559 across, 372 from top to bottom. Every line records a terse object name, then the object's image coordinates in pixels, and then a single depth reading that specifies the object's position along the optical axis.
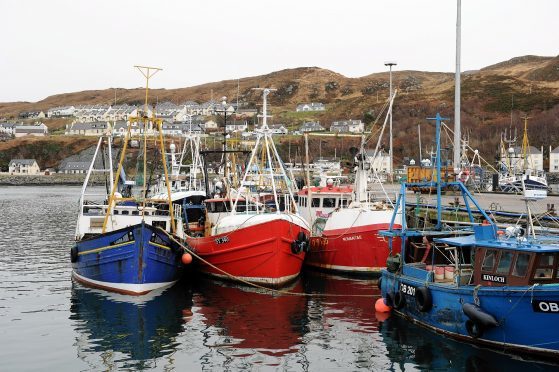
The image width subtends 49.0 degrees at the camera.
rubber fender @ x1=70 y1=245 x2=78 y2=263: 26.53
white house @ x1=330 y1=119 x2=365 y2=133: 163.50
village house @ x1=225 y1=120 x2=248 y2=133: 164.20
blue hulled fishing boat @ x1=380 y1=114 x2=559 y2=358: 14.85
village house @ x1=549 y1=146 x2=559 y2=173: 117.27
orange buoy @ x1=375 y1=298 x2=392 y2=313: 21.12
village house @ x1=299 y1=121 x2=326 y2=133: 166.45
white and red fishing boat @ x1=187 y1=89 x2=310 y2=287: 25.09
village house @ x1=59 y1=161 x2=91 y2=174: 167.88
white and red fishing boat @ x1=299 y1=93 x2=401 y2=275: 28.20
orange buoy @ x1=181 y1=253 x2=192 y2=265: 25.36
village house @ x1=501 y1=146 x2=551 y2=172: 111.79
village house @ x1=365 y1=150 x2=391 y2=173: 119.62
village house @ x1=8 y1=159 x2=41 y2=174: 169.25
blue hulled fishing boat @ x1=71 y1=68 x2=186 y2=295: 23.86
